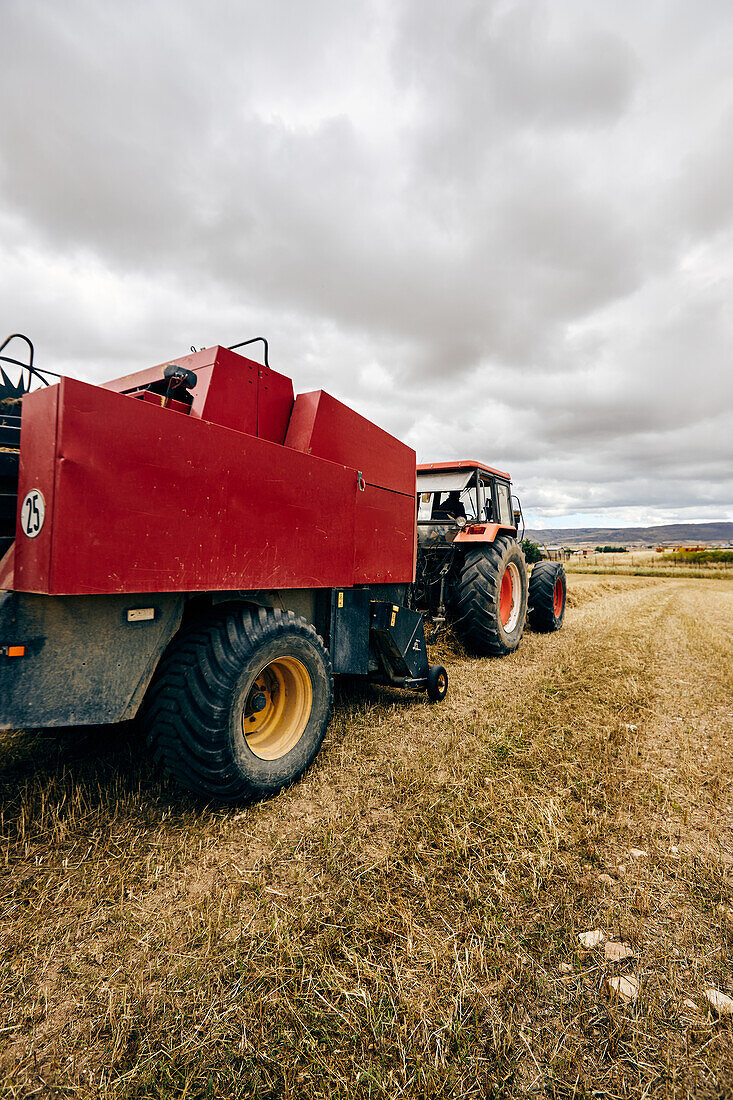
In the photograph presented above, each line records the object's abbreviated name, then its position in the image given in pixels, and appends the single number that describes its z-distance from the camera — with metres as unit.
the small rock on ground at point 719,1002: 1.41
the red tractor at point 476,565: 5.50
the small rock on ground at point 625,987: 1.47
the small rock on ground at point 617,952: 1.59
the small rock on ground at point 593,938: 1.66
